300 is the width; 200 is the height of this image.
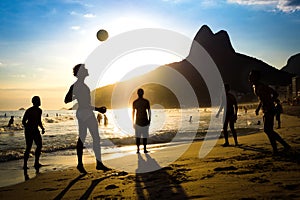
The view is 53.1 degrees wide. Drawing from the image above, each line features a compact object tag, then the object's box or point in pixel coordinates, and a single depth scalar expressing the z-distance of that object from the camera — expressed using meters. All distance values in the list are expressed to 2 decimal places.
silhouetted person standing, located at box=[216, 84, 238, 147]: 10.84
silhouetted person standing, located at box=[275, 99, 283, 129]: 17.87
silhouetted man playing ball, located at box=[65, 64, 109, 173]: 7.48
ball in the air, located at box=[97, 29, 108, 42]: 14.36
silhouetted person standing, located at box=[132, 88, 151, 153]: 11.02
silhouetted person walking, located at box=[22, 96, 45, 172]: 9.44
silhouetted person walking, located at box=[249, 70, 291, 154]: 7.45
